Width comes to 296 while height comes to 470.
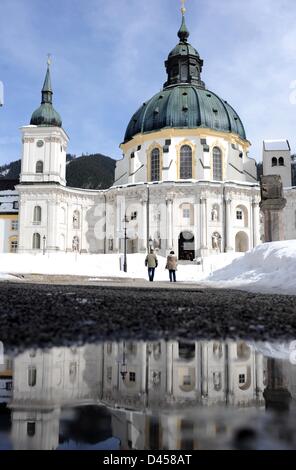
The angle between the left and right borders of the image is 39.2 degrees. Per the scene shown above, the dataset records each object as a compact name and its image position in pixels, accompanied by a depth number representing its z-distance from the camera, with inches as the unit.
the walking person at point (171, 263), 758.5
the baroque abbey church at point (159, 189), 1946.4
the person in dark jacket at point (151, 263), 763.4
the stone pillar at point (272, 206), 754.8
